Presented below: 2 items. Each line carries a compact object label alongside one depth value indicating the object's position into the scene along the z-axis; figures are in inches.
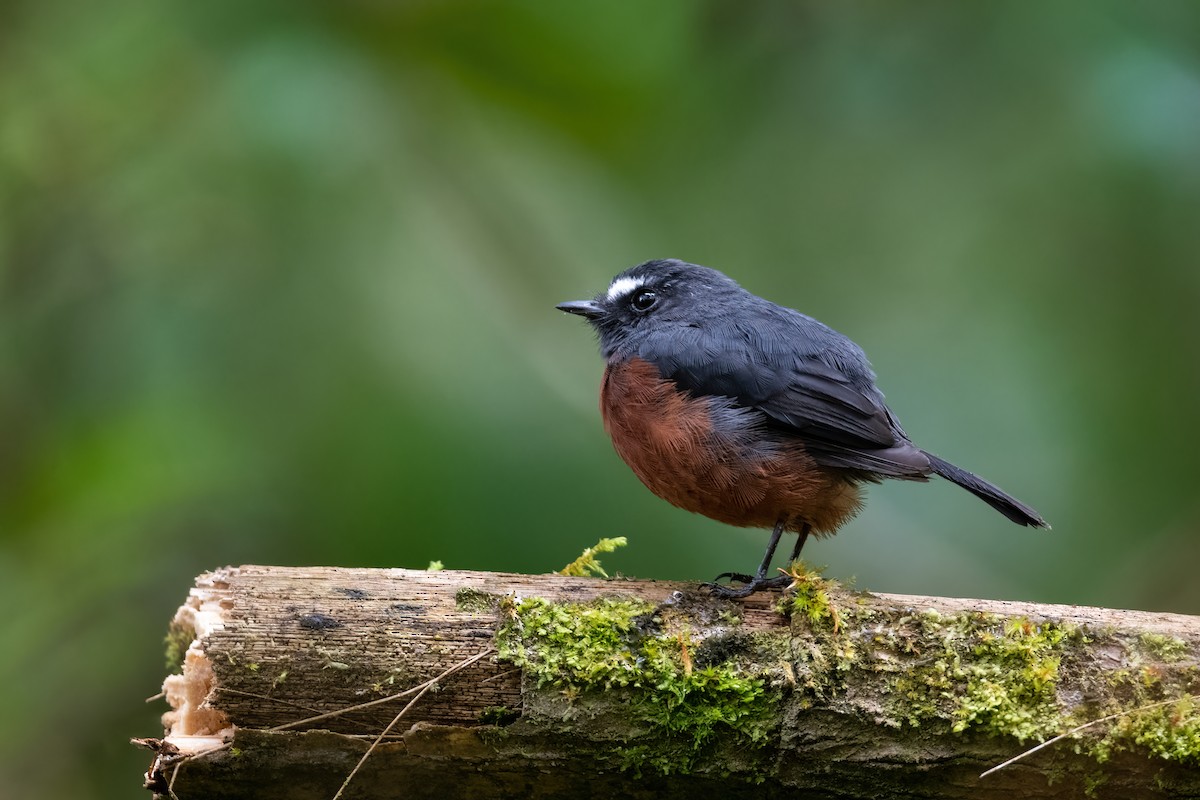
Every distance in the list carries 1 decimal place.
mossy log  221.0
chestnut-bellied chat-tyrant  313.4
